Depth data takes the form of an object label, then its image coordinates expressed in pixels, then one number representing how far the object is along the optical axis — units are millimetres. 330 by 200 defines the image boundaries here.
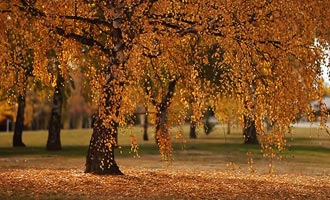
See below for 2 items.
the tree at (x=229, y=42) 15961
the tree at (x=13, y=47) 17578
